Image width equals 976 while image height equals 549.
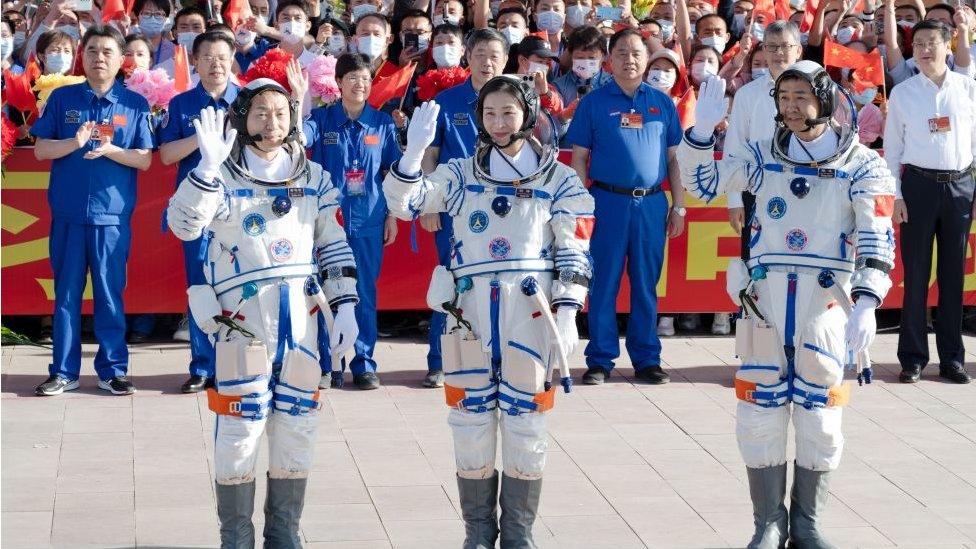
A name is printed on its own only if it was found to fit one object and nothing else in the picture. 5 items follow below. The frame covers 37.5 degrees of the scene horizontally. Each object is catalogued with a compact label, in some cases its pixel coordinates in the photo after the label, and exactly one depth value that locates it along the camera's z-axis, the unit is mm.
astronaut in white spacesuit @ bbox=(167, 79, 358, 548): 5324
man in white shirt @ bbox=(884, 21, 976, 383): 8648
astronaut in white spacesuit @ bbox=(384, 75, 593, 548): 5465
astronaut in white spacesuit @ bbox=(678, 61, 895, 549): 5578
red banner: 9320
